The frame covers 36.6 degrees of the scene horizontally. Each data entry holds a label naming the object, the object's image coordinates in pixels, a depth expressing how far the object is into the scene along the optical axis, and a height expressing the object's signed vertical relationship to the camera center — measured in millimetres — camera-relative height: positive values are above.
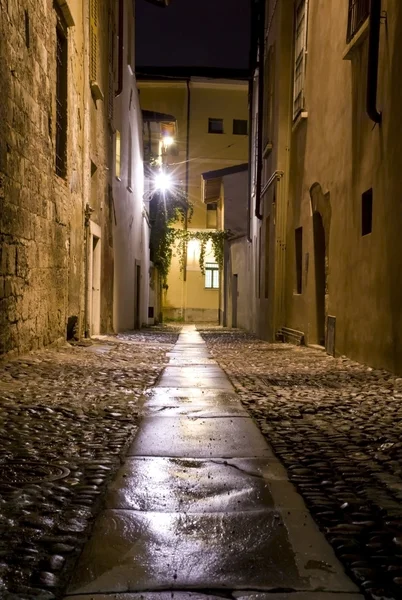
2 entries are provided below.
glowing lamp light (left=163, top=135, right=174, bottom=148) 23805 +5931
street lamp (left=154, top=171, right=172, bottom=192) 22688 +4061
